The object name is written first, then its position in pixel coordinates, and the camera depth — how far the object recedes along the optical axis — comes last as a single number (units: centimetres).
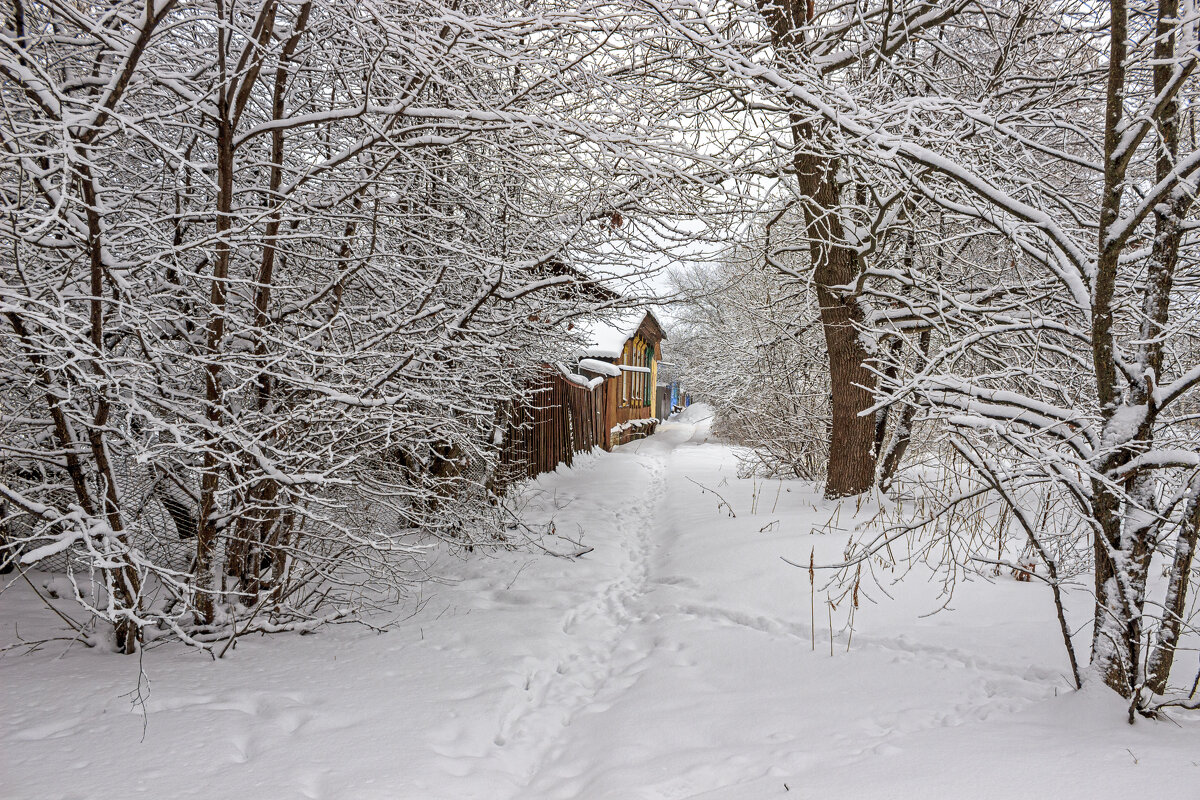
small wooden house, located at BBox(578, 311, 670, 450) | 1922
